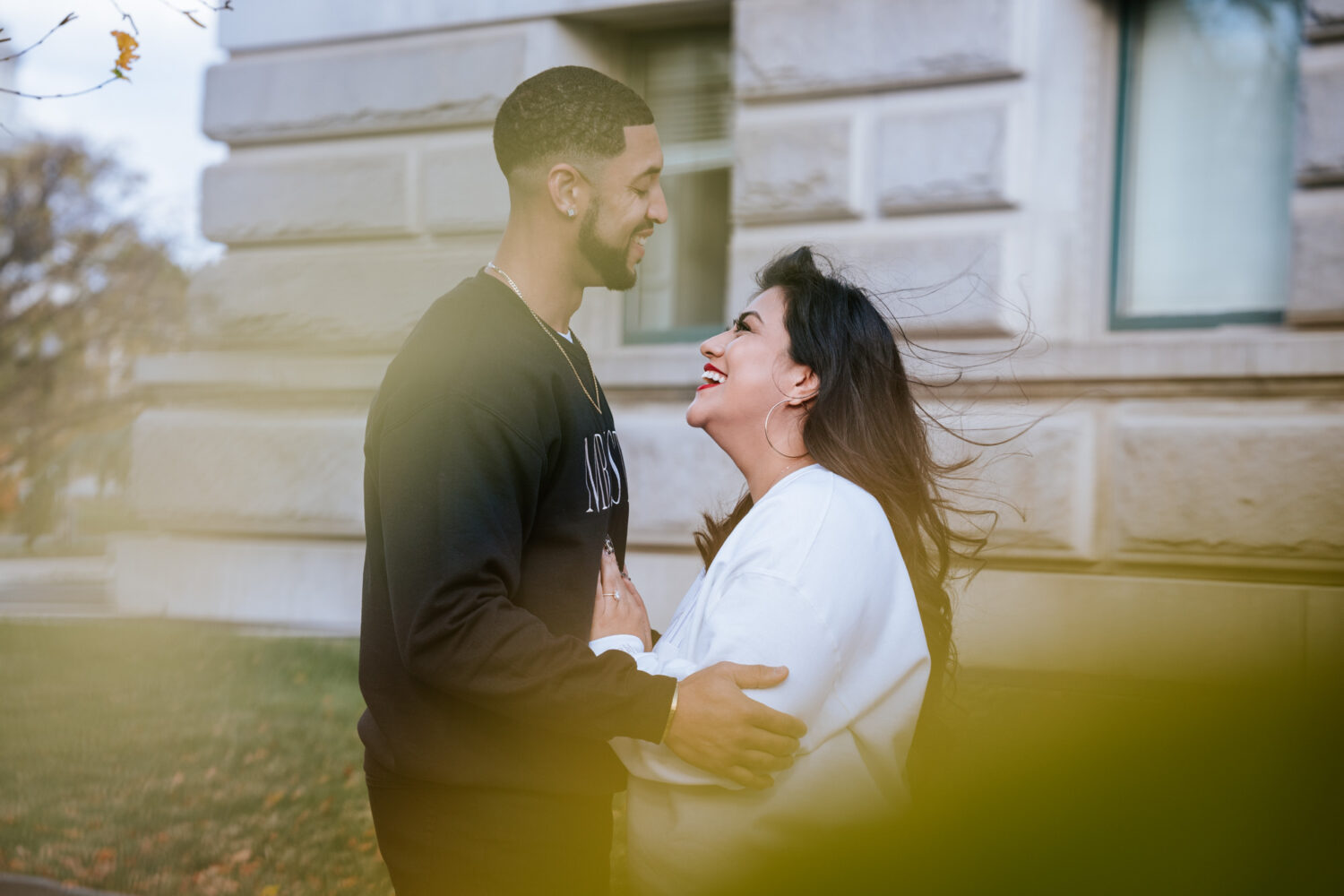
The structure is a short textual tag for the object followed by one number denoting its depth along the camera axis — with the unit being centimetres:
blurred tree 2500
